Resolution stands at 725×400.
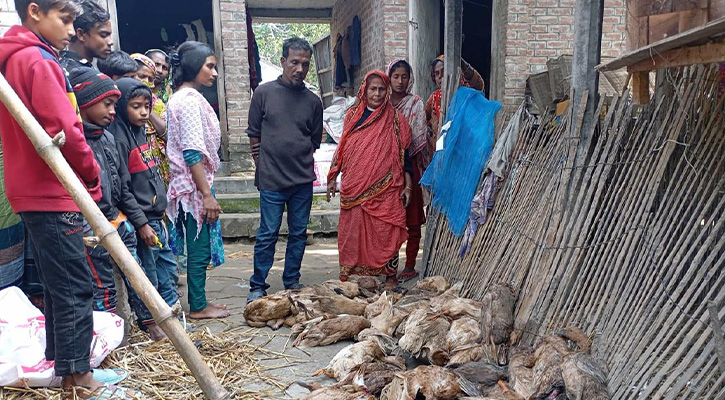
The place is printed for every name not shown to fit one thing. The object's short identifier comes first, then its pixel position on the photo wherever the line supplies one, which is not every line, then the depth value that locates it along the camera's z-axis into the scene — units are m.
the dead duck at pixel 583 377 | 2.52
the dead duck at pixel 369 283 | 4.79
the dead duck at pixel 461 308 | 3.73
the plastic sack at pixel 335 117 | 9.22
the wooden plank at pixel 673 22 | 2.39
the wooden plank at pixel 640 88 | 3.14
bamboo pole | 2.06
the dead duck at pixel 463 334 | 3.41
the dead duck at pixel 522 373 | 2.75
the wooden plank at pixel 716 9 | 2.29
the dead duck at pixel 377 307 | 3.99
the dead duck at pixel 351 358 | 3.19
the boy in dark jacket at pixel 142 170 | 3.54
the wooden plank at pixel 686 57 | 2.26
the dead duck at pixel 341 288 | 4.38
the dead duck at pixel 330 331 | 3.82
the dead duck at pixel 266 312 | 4.17
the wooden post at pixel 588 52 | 3.23
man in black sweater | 4.52
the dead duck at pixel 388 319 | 3.81
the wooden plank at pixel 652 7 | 2.57
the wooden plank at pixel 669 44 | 1.93
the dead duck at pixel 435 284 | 4.47
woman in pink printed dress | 3.96
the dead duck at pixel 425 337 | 3.42
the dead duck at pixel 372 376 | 2.91
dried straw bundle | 3.03
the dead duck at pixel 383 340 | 3.46
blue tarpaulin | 4.31
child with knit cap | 3.06
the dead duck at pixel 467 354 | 3.22
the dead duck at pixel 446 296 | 3.97
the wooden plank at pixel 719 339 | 2.04
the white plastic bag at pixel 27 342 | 2.88
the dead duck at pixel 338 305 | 4.12
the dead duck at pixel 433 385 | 2.75
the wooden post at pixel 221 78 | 8.03
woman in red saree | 4.88
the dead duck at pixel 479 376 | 2.84
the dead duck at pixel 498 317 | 3.33
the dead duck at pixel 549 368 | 2.64
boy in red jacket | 2.44
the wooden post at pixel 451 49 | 5.01
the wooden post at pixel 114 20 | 7.71
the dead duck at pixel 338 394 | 2.78
